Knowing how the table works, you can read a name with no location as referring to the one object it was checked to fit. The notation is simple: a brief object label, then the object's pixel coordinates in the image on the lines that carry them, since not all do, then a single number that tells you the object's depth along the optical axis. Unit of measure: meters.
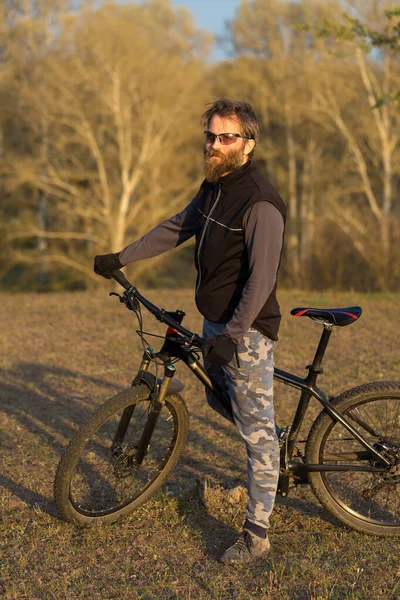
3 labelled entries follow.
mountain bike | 3.56
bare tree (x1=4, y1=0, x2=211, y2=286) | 24.33
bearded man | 3.17
